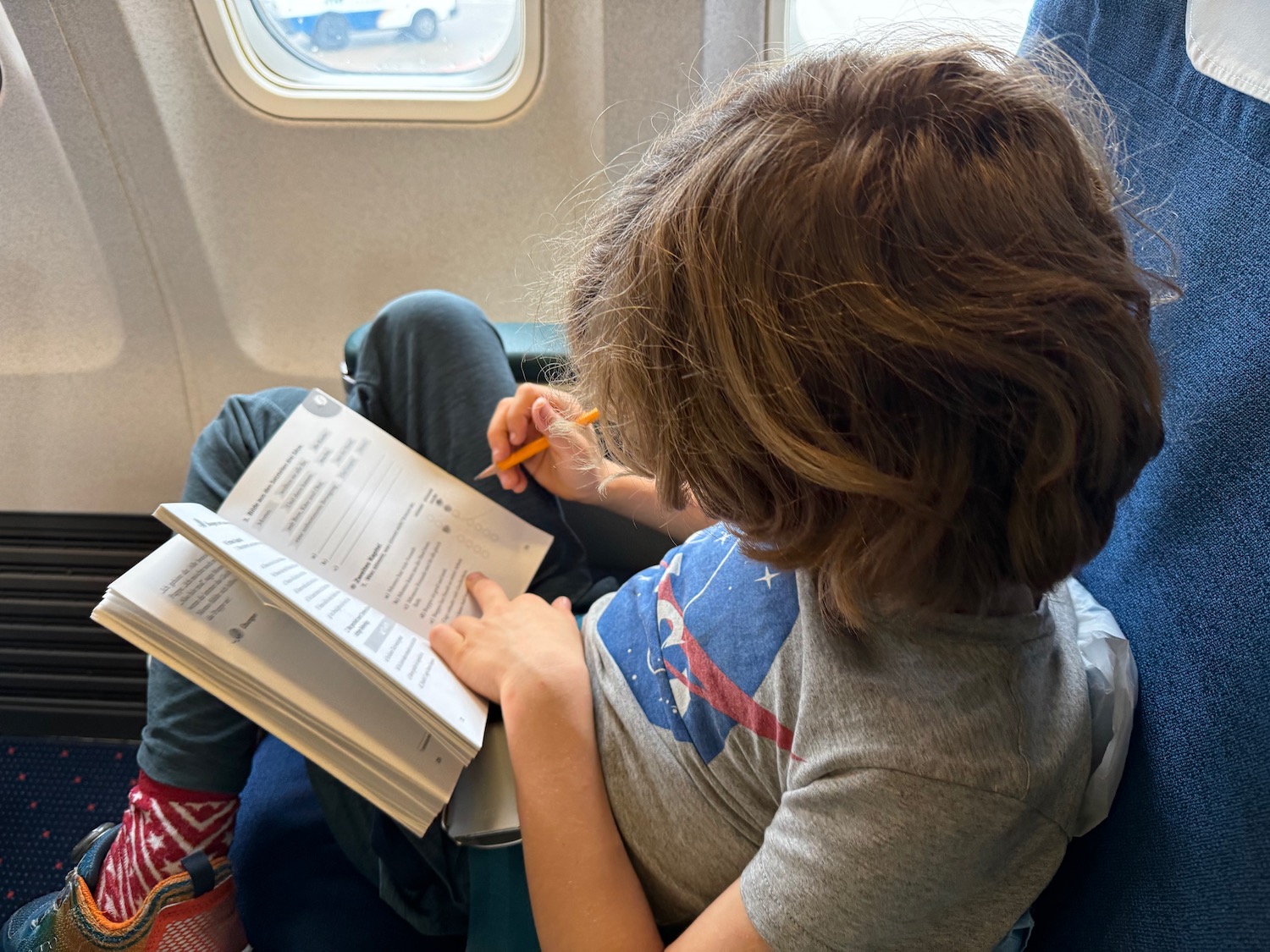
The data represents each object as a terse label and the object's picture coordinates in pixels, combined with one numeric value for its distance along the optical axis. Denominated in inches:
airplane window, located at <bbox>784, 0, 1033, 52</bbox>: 31.2
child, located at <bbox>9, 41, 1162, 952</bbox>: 15.8
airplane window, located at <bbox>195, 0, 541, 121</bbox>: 50.8
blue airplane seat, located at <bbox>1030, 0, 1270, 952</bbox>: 17.1
